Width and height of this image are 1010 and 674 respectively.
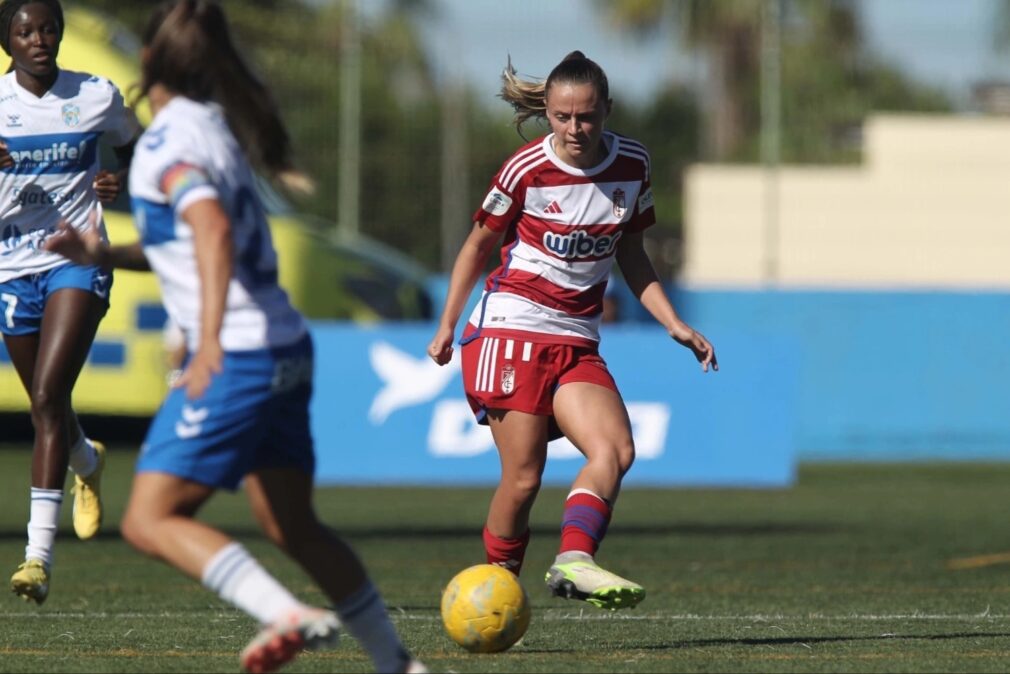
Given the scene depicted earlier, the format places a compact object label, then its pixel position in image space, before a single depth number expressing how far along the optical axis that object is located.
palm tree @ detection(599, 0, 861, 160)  61.94
